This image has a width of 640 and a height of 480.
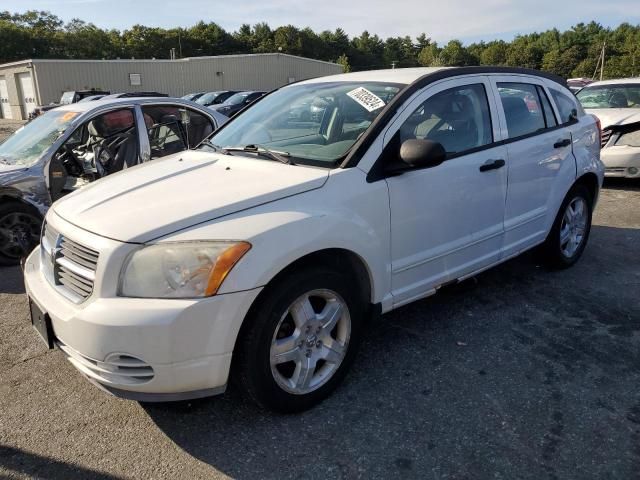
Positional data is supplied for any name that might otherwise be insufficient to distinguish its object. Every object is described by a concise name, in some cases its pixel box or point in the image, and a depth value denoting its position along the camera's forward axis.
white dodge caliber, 2.29
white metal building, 34.34
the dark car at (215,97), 23.98
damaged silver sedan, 5.18
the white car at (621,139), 7.83
